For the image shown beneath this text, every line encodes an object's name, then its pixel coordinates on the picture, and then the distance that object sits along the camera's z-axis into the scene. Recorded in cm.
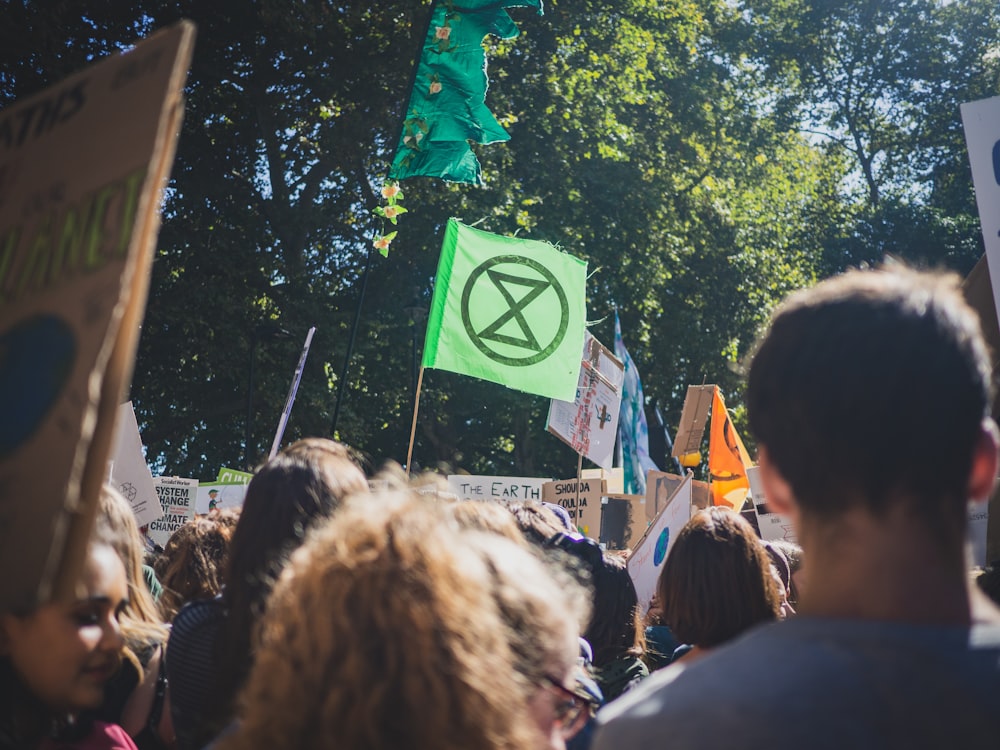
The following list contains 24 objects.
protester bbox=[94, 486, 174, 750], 241
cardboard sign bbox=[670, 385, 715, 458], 921
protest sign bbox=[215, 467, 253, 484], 1089
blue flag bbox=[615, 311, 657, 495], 1007
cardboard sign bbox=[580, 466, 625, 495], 1005
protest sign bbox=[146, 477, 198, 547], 904
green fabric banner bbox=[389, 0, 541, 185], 687
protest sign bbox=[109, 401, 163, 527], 652
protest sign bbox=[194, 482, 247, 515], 973
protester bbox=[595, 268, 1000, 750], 104
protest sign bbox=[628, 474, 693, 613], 565
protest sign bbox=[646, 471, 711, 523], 834
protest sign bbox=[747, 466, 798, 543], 646
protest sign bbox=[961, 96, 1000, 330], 306
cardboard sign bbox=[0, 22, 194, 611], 109
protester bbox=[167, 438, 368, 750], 209
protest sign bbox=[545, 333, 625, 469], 812
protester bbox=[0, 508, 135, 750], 157
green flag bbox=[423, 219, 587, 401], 588
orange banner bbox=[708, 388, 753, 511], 906
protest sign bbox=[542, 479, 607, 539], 769
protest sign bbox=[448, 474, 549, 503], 932
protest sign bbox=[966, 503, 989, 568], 403
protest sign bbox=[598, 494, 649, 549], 835
